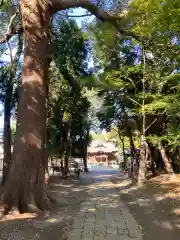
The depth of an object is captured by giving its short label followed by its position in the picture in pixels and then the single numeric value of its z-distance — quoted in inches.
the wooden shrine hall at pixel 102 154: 1349.2
